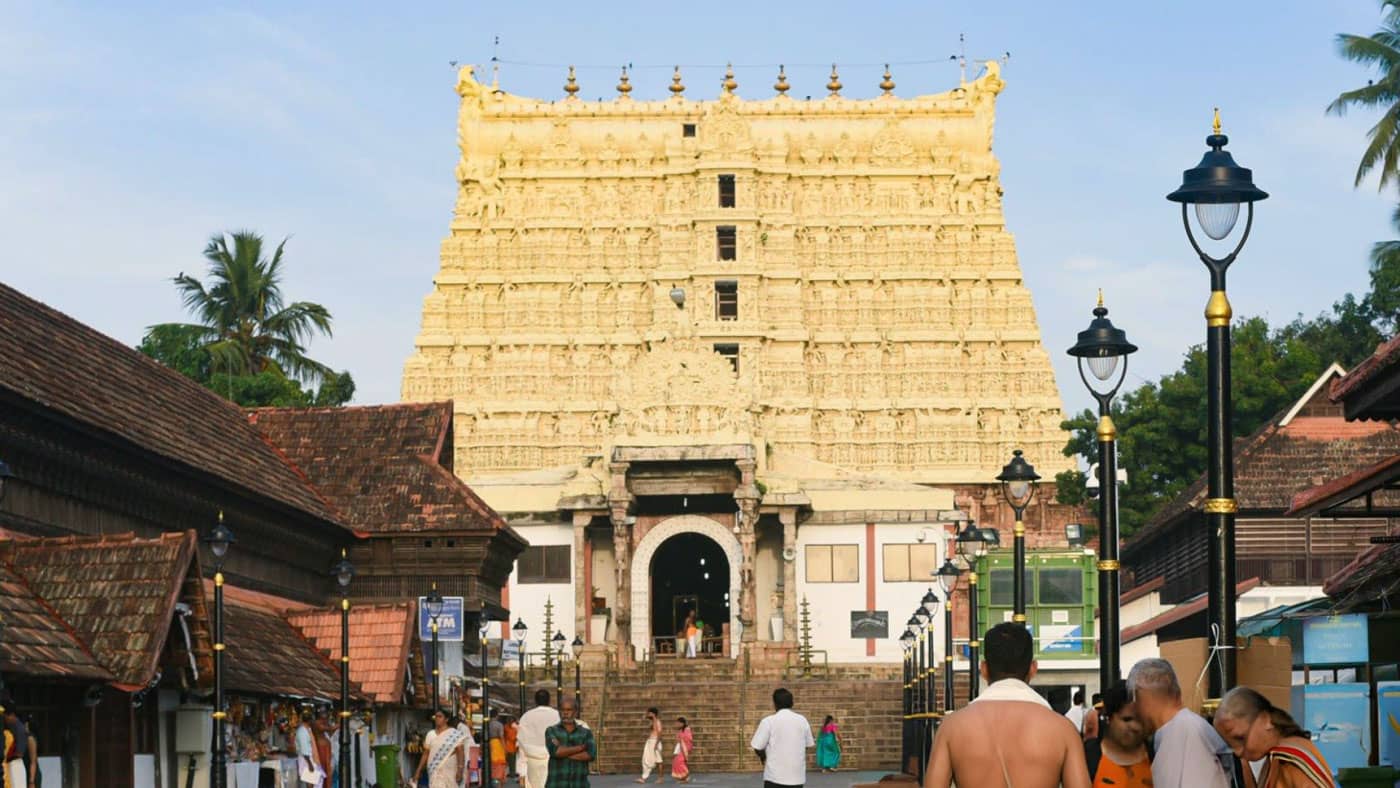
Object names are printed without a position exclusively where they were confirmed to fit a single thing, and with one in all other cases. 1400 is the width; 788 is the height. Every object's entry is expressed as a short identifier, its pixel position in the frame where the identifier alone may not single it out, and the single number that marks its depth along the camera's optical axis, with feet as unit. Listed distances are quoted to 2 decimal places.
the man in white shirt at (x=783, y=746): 73.10
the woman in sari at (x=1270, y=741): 38.40
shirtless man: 36.73
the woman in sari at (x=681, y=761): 165.68
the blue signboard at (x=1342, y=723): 67.67
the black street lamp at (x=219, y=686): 84.23
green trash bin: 131.23
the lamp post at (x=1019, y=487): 86.17
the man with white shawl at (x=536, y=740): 85.40
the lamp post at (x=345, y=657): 103.60
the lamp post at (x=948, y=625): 120.67
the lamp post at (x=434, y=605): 132.22
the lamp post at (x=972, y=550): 102.42
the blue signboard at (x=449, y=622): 149.79
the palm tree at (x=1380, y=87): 180.45
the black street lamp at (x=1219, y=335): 46.37
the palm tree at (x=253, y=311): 339.98
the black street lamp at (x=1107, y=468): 62.75
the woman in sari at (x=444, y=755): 100.89
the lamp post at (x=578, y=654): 187.62
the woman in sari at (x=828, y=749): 177.58
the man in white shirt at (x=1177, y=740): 40.24
